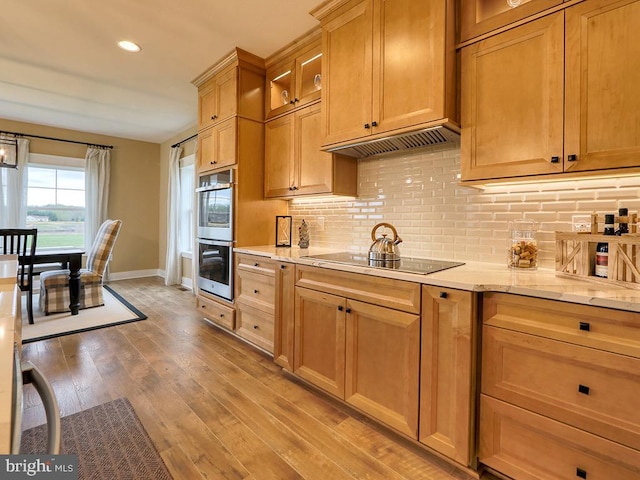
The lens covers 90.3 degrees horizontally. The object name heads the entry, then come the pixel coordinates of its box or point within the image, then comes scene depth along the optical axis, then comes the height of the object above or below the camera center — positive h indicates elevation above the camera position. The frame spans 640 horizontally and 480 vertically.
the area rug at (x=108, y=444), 1.48 -1.08
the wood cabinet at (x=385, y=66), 1.76 +1.07
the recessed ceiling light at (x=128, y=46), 2.73 +1.67
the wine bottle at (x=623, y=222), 1.42 +0.09
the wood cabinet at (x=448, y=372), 1.44 -0.62
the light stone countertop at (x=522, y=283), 1.17 -0.19
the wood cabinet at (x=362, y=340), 1.64 -0.59
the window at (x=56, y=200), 5.14 +0.61
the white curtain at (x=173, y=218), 5.39 +0.33
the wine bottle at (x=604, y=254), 1.42 -0.05
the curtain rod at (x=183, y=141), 4.97 +1.57
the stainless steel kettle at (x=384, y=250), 1.93 -0.07
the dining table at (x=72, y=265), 3.50 -0.34
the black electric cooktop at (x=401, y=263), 1.72 -0.14
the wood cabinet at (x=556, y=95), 1.35 +0.69
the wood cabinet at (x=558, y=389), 1.15 -0.59
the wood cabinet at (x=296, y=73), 2.63 +1.51
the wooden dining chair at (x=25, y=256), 3.30 -0.22
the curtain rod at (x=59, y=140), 4.84 +1.58
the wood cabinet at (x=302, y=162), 2.55 +0.65
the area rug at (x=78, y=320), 3.20 -0.94
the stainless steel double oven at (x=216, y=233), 3.00 +0.05
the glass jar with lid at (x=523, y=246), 1.77 -0.03
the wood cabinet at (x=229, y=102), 2.94 +1.31
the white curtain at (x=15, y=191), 4.77 +0.68
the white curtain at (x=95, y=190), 5.46 +0.81
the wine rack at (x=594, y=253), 1.33 -0.06
